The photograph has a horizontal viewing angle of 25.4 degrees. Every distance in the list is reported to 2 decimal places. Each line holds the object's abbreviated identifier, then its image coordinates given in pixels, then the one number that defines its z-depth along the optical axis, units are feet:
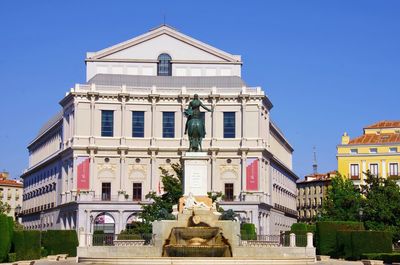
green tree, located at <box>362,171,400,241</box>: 256.40
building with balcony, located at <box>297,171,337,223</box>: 550.73
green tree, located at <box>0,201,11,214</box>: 299.25
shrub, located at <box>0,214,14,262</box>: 168.86
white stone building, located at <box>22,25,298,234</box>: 354.54
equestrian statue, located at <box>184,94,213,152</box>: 160.56
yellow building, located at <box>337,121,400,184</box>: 380.58
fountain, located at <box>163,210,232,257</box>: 141.28
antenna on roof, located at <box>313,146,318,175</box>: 627.46
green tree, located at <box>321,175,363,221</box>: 277.85
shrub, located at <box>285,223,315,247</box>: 198.64
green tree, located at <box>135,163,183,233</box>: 253.24
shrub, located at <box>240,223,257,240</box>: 231.96
